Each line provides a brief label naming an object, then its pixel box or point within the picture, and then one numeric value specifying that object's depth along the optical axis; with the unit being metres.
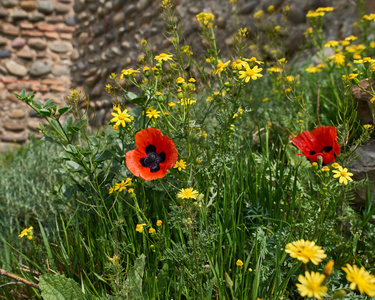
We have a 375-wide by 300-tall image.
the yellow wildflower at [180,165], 0.68
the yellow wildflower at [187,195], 0.59
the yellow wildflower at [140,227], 0.68
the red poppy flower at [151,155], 0.66
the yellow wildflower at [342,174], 0.64
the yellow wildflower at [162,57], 0.72
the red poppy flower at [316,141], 0.68
